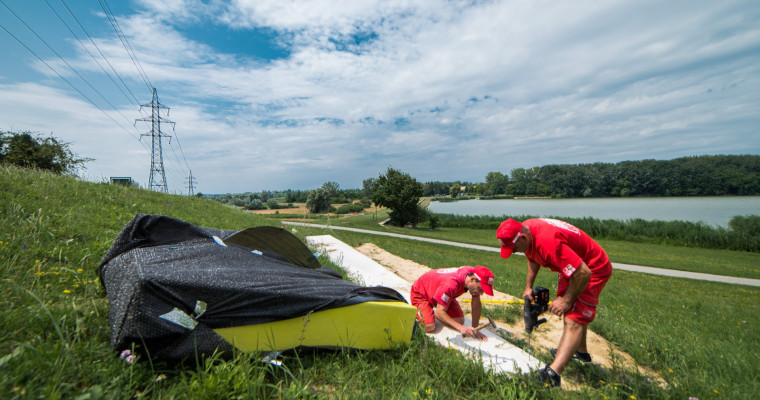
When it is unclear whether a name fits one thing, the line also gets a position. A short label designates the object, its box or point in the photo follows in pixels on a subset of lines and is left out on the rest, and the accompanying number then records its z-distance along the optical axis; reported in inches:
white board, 117.8
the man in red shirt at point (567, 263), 118.7
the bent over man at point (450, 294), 149.3
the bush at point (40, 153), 563.5
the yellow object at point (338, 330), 87.2
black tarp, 74.7
